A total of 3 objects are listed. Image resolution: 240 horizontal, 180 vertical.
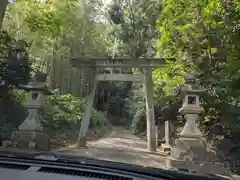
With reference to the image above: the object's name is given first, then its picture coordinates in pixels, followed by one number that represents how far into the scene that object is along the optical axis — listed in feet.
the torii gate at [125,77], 20.24
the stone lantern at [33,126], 14.61
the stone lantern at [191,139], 13.27
